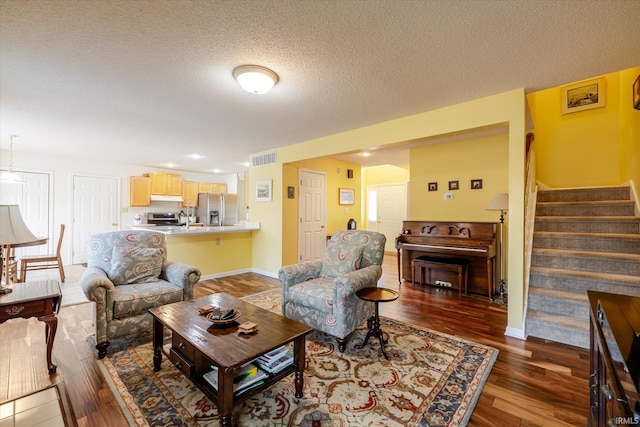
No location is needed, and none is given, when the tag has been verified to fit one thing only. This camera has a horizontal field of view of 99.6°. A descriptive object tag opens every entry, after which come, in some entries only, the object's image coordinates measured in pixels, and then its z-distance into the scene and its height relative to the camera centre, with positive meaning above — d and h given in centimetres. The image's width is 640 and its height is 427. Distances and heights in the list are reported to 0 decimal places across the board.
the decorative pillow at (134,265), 259 -55
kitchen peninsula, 433 -65
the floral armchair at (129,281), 217 -66
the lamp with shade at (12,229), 178 -13
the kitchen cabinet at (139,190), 653 +49
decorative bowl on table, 174 -71
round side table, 213 -67
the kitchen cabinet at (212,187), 777 +70
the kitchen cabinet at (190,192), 740 +53
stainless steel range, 680 -19
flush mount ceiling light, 217 +110
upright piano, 371 -46
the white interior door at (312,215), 530 -6
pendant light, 421 +51
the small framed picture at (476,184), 414 +46
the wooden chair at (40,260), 412 -80
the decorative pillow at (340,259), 276 -49
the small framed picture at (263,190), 507 +41
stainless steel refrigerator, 714 +3
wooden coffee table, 137 -75
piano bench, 378 -76
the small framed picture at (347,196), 616 +38
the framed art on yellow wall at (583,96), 395 +181
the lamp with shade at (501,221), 347 -11
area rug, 156 -118
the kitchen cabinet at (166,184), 674 +69
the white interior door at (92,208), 589 +5
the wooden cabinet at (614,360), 73 -46
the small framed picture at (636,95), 252 +118
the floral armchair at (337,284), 228 -69
